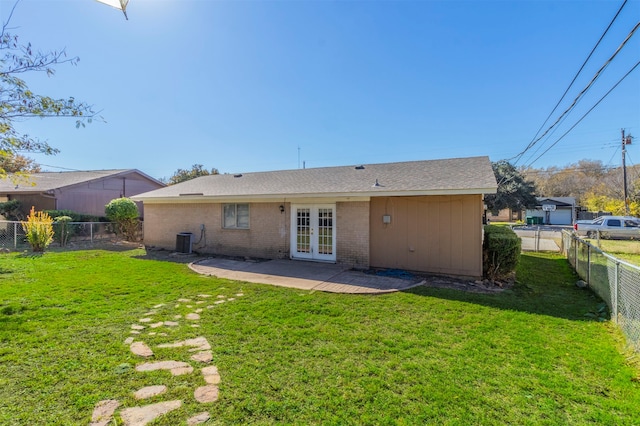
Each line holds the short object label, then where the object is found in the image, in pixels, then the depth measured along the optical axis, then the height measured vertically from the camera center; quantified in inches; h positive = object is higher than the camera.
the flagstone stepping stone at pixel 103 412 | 94.0 -64.5
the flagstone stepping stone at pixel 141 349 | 140.3 -63.8
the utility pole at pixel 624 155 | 967.9 +209.8
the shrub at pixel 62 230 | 535.8 -19.6
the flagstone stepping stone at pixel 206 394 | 107.4 -65.7
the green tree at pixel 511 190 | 1257.4 +116.5
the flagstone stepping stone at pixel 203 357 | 136.7 -65.0
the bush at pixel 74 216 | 612.1 +7.0
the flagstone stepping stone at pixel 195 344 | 148.3 -64.7
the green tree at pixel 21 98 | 212.7 +93.9
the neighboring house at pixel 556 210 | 1416.1 +36.2
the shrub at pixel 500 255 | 303.3 -39.1
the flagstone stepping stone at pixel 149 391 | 108.4 -65.0
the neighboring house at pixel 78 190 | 676.1 +72.4
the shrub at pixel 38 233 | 459.2 -21.3
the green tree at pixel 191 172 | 1326.3 +211.9
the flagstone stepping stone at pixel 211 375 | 119.4 -65.4
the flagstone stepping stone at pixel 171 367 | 126.2 -64.9
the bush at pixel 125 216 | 580.1 +6.0
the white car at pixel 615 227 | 720.4 -26.0
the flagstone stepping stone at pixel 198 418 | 94.8 -65.6
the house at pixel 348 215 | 316.5 +3.8
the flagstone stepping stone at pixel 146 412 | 94.9 -65.1
